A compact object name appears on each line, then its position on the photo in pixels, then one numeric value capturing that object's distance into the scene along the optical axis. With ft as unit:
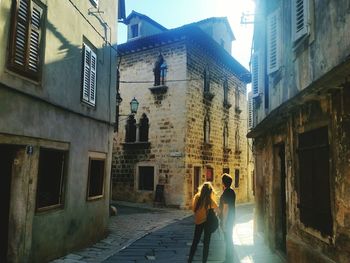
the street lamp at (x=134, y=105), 56.24
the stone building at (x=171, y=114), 66.80
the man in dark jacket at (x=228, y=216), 26.18
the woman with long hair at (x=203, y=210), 24.72
